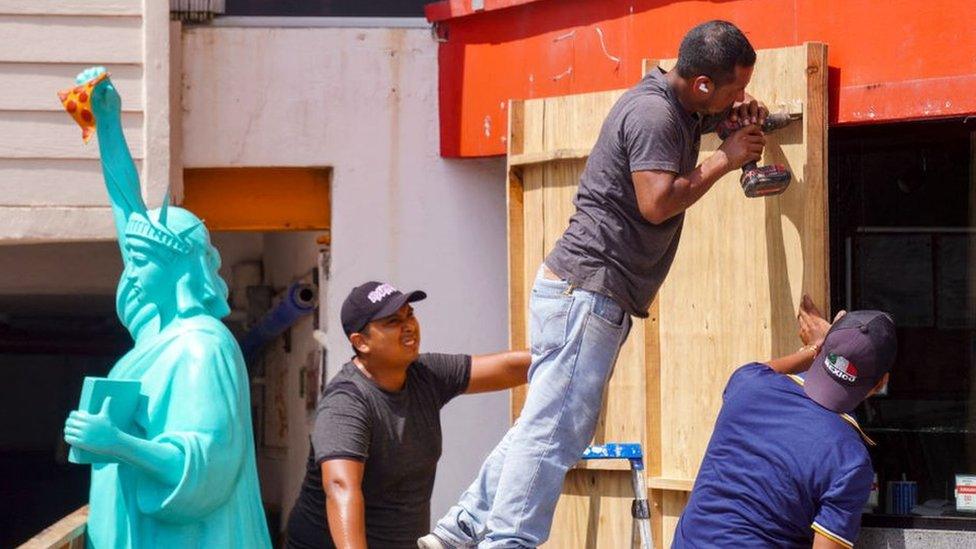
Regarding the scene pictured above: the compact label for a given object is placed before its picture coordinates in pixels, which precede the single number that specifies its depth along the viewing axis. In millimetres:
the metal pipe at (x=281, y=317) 17176
